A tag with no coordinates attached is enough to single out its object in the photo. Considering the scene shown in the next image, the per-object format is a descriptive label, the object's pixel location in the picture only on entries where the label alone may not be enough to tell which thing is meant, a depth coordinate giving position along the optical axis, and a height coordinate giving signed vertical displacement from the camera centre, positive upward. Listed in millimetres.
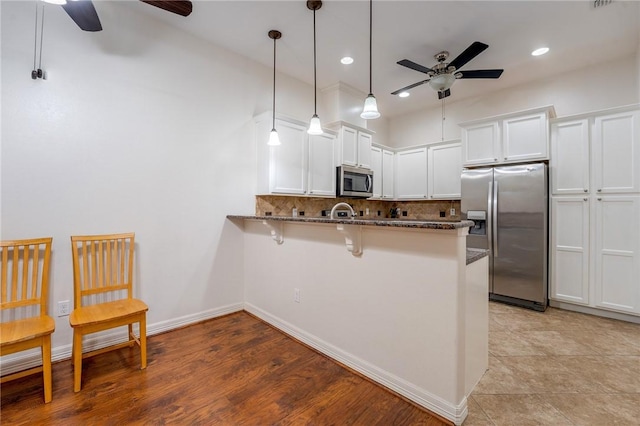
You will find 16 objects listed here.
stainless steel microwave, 4125 +522
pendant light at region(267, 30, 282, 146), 2941 +871
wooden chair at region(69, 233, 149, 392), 1916 -639
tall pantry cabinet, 3031 +94
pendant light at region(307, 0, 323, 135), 2496 +1895
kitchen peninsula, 1623 -606
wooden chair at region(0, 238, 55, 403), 1724 -615
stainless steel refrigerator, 3396 -122
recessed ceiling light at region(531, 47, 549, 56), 3227 +1951
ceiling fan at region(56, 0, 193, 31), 1740 +1321
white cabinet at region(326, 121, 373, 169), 4133 +1113
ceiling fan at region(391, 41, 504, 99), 2854 +1571
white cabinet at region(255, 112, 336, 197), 3365 +708
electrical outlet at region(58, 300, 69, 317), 2244 -768
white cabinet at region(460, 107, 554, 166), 3426 +1041
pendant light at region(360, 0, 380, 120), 2334 +903
